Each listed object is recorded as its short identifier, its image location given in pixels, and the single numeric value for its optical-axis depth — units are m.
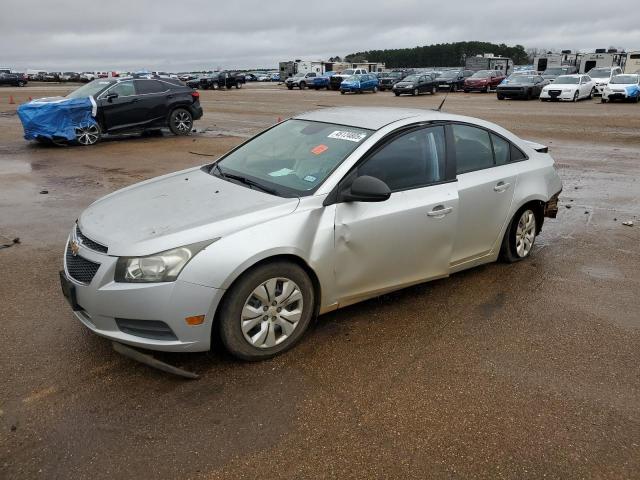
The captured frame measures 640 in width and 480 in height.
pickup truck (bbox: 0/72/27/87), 51.00
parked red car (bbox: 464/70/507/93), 38.81
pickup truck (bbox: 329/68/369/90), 46.91
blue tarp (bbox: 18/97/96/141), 13.11
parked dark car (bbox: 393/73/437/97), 35.22
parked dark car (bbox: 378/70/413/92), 45.38
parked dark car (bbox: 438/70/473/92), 39.62
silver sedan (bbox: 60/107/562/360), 3.20
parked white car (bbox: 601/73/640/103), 27.70
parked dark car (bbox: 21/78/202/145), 13.52
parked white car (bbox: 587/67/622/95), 31.88
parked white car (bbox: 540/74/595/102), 28.95
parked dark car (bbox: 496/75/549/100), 30.97
